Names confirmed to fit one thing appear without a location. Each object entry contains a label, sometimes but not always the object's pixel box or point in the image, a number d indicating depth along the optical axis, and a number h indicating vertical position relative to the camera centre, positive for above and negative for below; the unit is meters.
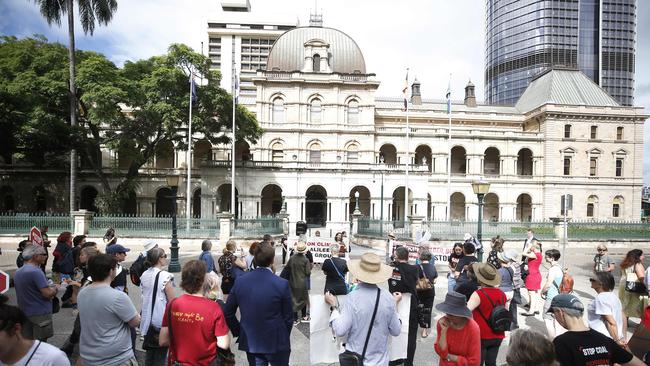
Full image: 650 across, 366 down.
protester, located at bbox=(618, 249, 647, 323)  5.95 -1.75
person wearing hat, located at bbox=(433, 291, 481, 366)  3.40 -1.48
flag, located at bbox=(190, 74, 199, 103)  24.28 +5.97
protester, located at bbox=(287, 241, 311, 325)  6.74 -1.85
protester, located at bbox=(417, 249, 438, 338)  5.95 -1.96
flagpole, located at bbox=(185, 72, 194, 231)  22.30 +0.66
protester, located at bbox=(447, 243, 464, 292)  7.67 -1.81
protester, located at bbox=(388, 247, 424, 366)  5.23 -1.56
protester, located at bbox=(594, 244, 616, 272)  8.37 -1.94
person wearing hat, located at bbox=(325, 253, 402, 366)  3.60 -1.41
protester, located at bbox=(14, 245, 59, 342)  4.99 -1.57
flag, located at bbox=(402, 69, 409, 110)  25.33 +6.33
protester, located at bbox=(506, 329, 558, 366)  2.52 -1.20
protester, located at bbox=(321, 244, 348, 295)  6.38 -1.70
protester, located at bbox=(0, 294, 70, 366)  2.58 -1.23
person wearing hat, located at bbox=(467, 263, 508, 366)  4.33 -1.50
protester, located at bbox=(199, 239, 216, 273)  7.83 -1.67
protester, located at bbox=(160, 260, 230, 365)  3.42 -1.40
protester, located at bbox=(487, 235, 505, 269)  8.43 -1.76
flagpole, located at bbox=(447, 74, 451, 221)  28.30 +6.45
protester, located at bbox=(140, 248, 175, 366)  4.60 -1.59
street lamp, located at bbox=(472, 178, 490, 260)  13.32 -0.34
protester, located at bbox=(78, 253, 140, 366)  3.63 -1.43
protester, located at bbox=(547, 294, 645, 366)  2.88 -1.33
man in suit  3.79 -1.40
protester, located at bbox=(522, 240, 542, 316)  9.09 -2.50
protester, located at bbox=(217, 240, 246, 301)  6.40 -1.67
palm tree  25.70 +11.84
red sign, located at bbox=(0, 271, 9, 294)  4.98 -1.45
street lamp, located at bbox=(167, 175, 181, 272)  13.70 -2.64
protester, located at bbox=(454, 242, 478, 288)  6.91 -1.53
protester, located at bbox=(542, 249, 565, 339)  7.73 -2.10
